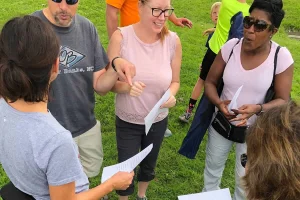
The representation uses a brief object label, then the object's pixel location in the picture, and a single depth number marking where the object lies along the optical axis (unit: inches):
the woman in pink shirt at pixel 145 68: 97.0
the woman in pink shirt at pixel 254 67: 98.0
